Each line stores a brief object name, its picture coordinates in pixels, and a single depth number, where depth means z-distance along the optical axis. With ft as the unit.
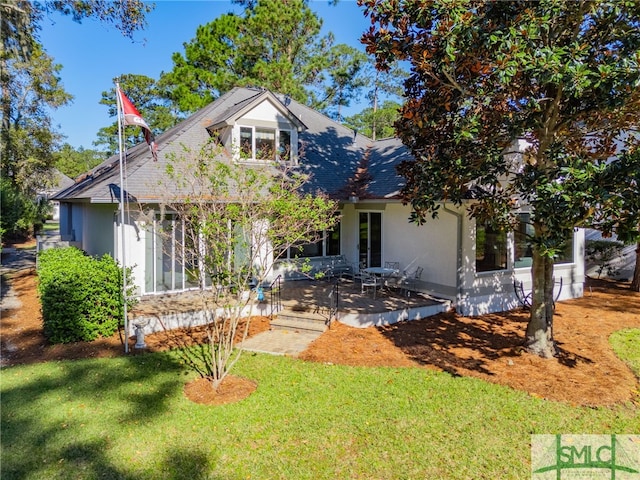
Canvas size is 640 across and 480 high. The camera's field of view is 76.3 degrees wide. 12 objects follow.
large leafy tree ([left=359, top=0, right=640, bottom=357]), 22.03
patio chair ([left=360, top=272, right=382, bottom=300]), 43.42
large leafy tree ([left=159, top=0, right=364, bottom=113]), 90.63
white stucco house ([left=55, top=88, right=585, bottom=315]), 40.68
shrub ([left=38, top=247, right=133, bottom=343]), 30.78
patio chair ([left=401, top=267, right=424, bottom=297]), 45.54
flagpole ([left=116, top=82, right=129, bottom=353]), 29.73
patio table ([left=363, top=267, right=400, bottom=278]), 43.94
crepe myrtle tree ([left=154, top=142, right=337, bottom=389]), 23.11
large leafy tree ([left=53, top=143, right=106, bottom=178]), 218.18
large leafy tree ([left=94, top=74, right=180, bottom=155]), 119.55
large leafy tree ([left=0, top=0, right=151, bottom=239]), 34.27
